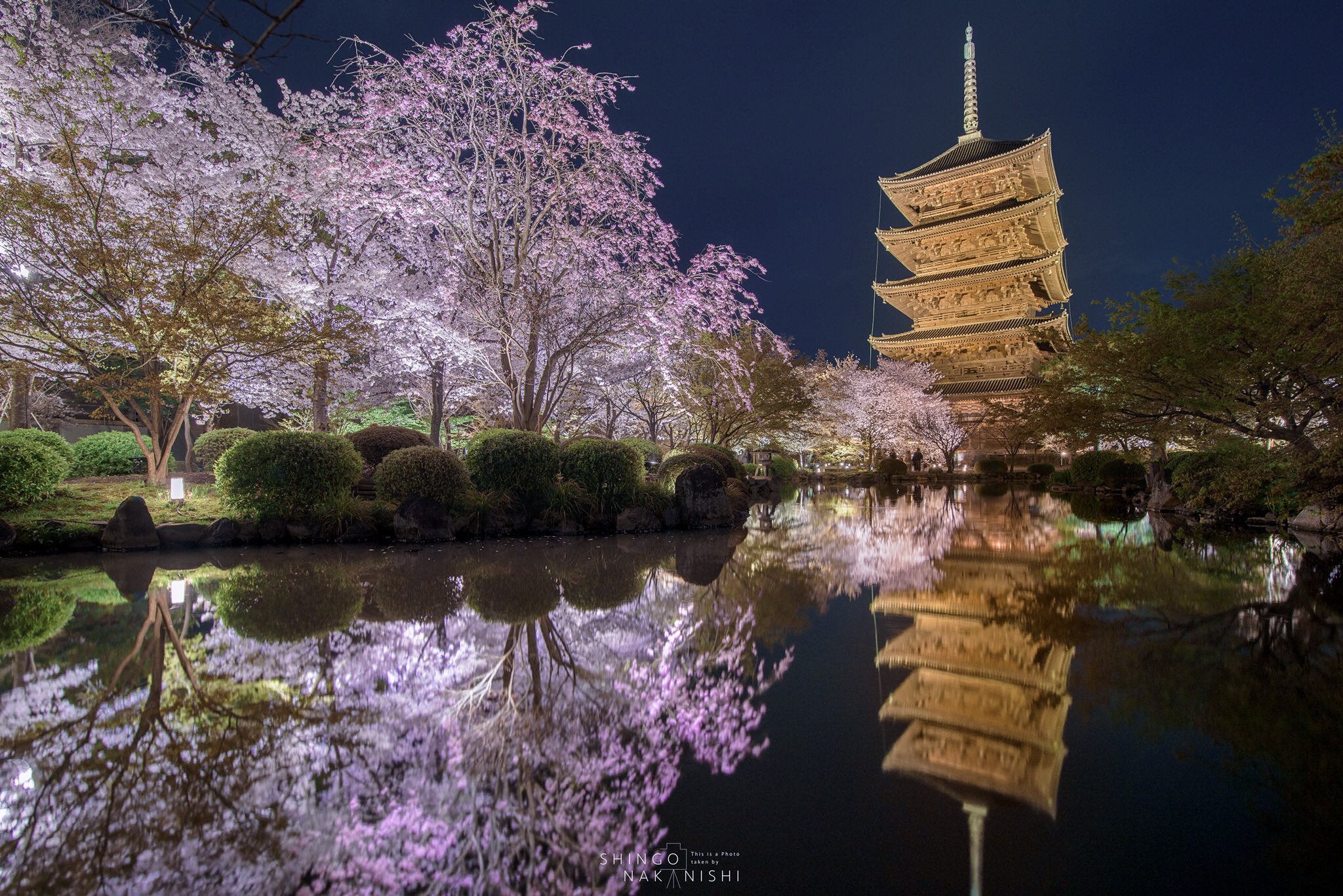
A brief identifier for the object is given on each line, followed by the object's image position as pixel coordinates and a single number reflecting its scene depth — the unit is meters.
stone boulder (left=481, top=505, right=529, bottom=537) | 10.34
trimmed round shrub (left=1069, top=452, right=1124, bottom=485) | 24.89
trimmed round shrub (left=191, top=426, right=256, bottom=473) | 13.38
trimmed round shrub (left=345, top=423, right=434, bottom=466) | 13.72
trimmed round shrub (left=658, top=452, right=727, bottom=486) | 12.98
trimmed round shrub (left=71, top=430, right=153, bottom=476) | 15.80
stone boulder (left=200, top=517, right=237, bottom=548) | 9.02
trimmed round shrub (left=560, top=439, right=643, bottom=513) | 11.36
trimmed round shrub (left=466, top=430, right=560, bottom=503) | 10.73
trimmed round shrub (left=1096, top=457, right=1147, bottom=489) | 23.17
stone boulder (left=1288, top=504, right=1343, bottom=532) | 9.34
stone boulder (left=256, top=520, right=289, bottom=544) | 9.38
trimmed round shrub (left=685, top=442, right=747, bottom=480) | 17.42
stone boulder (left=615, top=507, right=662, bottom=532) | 11.22
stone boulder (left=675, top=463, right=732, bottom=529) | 11.85
